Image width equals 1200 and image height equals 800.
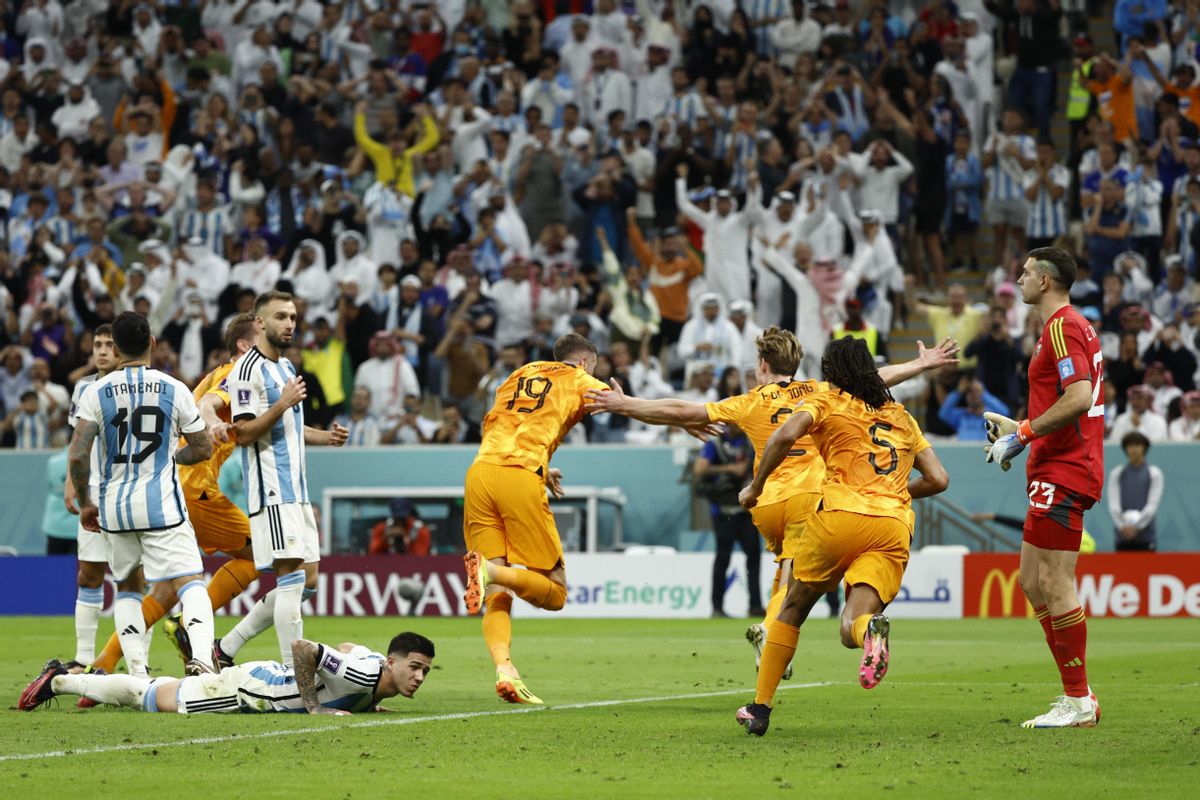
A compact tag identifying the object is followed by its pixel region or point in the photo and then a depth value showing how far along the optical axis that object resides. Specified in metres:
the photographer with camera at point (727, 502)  42.16
